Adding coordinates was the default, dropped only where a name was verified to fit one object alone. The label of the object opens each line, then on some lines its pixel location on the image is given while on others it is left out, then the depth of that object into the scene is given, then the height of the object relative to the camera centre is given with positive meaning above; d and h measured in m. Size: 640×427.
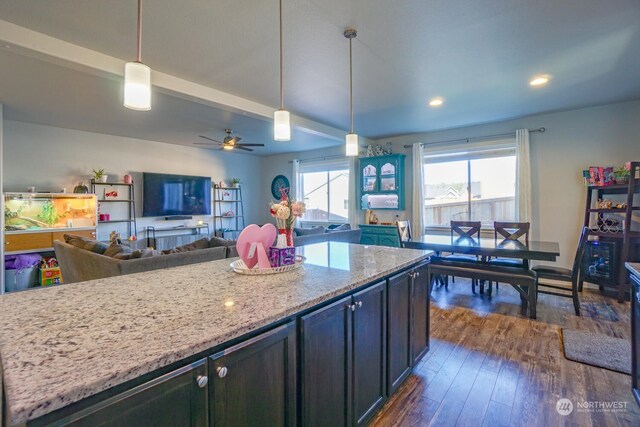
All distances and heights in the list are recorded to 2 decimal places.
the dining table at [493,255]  3.23 -0.58
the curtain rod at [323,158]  6.86 +1.36
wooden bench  3.25 -0.70
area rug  2.34 -1.16
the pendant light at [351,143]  2.86 +0.69
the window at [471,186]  5.04 +0.51
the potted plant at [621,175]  3.87 +0.49
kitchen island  0.72 -0.37
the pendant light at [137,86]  1.50 +0.66
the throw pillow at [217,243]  3.29 -0.30
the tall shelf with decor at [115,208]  5.55 +0.17
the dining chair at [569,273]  3.21 -0.68
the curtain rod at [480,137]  4.71 +1.31
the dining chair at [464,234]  4.19 -0.30
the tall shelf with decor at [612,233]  3.74 -0.26
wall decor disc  7.89 +0.85
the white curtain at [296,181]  7.59 +0.87
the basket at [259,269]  1.67 -0.31
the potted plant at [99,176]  5.37 +0.74
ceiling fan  5.06 +1.24
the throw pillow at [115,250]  2.78 -0.32
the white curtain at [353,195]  6.52 +0.43
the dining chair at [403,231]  4.22 -0.25
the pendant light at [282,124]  2.24 +0.68
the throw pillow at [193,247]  3.06 -0.33
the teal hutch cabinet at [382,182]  5.97 +0.67
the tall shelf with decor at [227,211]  7.37 +0.12
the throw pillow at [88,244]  2.99 -0.29
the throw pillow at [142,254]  2.67 -0.34
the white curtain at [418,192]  5.72 +0.42
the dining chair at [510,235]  3.71 -0.30
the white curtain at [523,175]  4.69 +0.60
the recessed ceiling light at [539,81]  3.33 +1.50
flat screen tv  6.08 +0.47
